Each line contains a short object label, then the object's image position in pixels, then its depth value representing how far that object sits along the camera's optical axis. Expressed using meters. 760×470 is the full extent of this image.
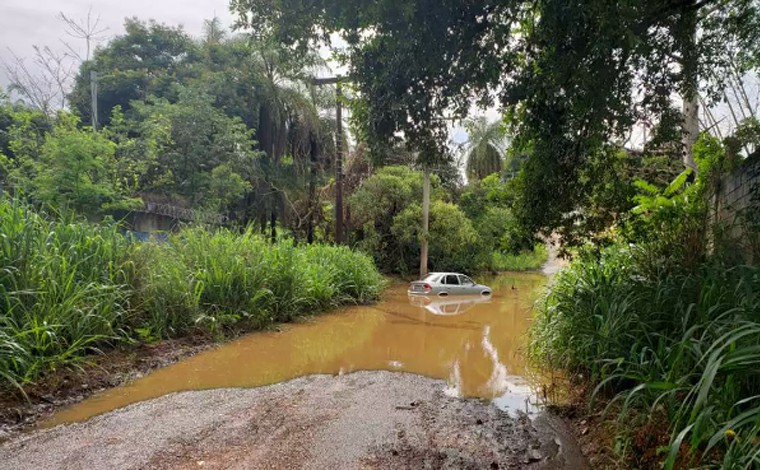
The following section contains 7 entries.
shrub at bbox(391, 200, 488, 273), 21.80
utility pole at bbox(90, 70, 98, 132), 14.60
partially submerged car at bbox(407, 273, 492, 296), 16.84
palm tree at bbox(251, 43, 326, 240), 20.14
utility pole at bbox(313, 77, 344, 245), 17.03
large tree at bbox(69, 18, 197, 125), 20.03
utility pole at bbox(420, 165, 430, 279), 20.17
